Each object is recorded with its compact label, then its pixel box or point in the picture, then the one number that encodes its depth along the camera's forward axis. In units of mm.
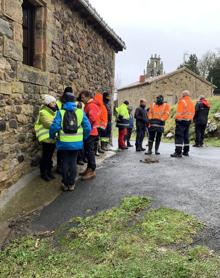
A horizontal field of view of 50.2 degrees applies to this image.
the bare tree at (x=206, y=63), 35278
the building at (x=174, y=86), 26959
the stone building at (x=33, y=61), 3914
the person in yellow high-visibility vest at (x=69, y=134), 4195
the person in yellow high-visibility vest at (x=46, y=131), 4427
